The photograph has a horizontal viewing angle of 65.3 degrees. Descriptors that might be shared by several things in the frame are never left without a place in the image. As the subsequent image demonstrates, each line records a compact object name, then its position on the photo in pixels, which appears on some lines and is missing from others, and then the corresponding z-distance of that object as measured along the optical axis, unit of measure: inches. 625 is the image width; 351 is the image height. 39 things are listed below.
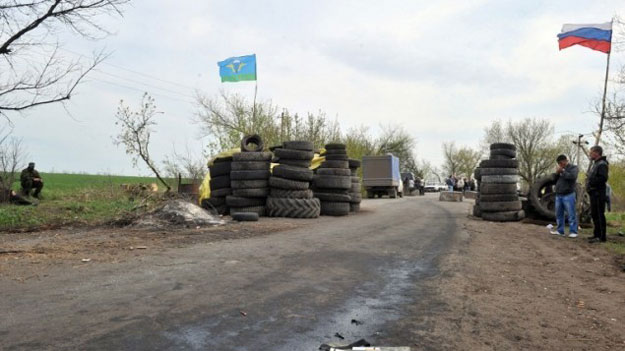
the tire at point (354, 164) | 723.4
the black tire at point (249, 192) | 547.2
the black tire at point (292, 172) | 555.5
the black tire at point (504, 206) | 573.0
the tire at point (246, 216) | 490.3
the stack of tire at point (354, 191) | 704.4
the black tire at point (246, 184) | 548.7
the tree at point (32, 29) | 456.1
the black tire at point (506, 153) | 584.1
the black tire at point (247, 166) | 556.2
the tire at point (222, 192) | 567.2
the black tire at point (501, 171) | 569.3
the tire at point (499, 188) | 570.6
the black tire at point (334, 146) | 632.4
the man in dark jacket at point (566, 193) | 435.8
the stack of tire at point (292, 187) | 550.9
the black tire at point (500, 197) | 575.2
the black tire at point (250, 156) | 562.6
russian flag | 596.7
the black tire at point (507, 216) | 573.9
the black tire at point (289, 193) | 557.9
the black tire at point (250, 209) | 547.2
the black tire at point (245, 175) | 549.3
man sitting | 700.7
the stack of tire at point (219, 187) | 567.2
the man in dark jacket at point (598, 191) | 386.9
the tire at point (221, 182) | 572.1
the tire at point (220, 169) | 573.0
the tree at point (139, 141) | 820.6
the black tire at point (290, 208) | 549.3
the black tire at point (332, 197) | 616.4
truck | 1430.9
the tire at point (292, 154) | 573.3
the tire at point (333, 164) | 632.4
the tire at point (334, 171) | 617.9
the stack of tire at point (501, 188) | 570.3
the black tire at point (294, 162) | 573.9
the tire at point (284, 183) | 553.6
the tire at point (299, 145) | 578.9
